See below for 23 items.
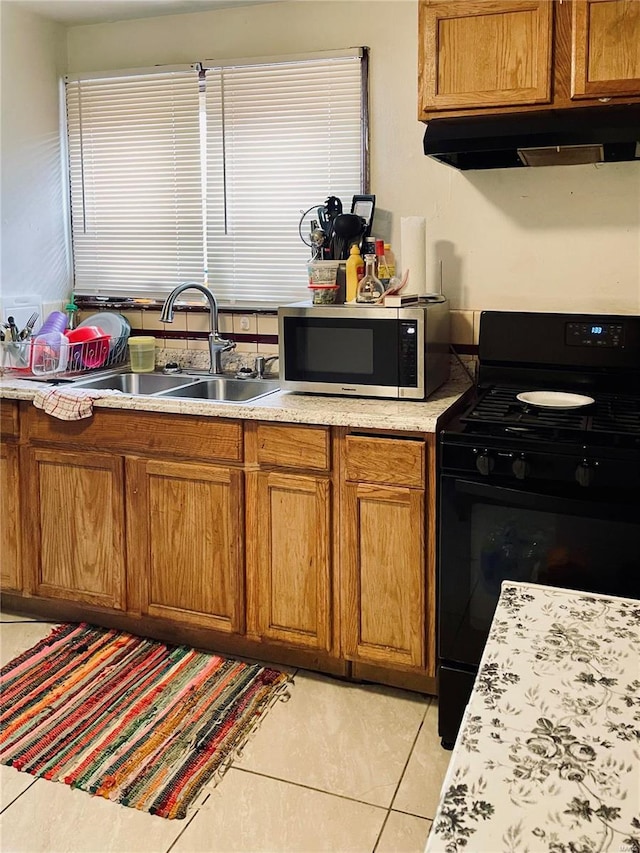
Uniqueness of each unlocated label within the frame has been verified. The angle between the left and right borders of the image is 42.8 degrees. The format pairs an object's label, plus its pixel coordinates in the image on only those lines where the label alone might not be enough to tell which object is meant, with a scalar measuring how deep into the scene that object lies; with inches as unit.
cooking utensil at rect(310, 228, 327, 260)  111.0
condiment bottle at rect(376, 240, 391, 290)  104.3
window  117.2
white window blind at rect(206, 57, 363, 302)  116.2
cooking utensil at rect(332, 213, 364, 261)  110.1
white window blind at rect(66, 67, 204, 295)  126.6
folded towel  106.0
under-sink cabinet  93.7
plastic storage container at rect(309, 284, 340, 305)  106.1
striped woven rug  84.7
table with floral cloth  30.6
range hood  86.9
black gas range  79.6
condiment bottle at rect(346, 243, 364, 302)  106.3
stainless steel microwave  97.2
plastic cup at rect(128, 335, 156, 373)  125.6
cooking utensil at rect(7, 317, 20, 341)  121.0
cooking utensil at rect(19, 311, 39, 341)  121.9
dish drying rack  119.6
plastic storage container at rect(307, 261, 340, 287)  106.7
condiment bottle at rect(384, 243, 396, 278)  105.8
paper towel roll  105.0
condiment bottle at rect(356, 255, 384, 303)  103.2
